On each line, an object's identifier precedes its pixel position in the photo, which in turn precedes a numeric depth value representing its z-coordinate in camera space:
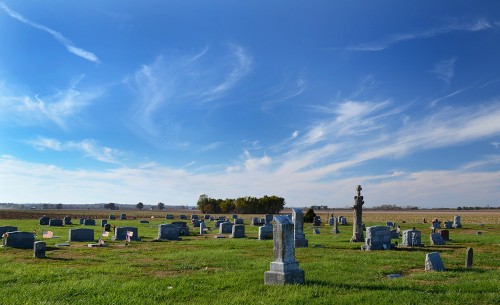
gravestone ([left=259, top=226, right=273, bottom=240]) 27.20
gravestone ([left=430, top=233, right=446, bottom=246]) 24.28
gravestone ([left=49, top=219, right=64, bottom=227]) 44.10
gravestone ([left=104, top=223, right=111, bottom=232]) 33.45
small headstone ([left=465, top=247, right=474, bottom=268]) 15.10
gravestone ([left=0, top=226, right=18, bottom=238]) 26.25
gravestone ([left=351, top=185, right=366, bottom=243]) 26.55
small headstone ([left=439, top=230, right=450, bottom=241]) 26.83
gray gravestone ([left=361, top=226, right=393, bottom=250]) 21.48
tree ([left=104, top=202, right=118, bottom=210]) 170.05
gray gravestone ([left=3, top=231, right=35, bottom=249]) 20.91
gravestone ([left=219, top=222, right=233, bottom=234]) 32.48
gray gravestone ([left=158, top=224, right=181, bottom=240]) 27.17
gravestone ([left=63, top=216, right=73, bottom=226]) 47.37
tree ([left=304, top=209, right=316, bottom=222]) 51.18
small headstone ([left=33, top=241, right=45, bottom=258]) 17.27
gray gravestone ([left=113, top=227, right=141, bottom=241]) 26.78
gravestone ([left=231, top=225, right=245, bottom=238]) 29.05
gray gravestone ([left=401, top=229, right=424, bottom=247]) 23.44
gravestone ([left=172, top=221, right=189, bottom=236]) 32.03
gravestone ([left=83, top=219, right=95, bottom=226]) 45.84
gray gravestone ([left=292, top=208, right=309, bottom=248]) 22.14
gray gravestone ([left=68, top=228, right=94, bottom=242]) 25.64
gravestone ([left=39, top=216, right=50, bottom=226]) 45.67
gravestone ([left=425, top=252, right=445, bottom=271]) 14.21
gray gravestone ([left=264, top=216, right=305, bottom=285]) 11.37
